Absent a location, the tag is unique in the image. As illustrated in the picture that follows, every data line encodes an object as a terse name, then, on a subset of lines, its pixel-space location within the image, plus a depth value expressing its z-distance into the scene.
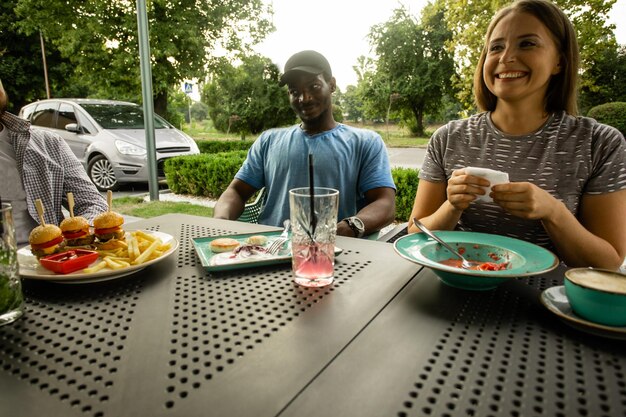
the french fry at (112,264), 1.14
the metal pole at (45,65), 14.46
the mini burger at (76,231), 1.30
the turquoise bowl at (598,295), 0.82
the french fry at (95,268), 1.11
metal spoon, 1.19
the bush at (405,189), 4.79
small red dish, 1.11
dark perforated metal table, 0.66
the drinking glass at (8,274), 0.91
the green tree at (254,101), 21.41
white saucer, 0.83
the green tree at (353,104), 27.86
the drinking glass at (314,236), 1.11
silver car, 6.89
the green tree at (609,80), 9.84
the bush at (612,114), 7.52
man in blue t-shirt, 2.34
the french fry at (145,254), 1.18
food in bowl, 1.14
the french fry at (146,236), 1.35
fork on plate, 1.35
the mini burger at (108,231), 1.30
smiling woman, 1.46
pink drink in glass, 1.13
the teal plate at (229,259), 1.22
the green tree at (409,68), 24.02
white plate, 1.09
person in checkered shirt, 2.04
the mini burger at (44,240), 1.18
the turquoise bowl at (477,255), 1.03
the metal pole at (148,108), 5.69
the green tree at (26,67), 15.61
